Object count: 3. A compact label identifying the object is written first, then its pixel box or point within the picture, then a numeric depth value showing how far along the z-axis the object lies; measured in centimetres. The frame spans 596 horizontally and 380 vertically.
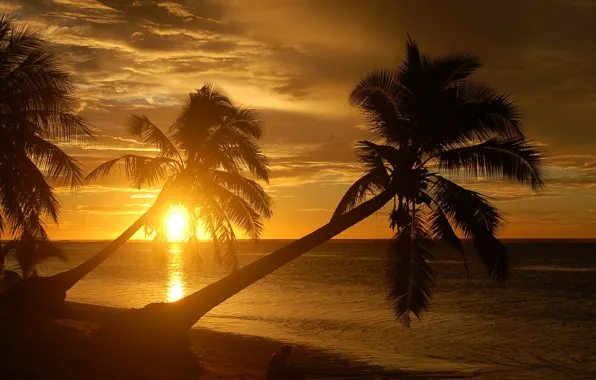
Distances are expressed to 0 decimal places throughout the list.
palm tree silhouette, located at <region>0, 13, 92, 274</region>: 1560
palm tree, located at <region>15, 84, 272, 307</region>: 1991
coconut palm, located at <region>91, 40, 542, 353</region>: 1348
